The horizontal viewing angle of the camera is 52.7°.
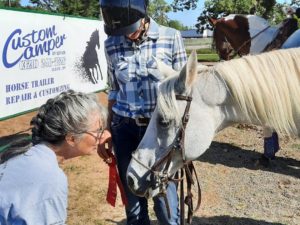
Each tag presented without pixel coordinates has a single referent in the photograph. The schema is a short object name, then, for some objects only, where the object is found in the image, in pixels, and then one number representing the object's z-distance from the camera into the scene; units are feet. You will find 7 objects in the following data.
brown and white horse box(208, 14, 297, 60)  16.38
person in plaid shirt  6.18
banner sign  11.34
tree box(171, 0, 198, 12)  85.85
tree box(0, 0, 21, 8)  79.22
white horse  5.53
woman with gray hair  3.88
